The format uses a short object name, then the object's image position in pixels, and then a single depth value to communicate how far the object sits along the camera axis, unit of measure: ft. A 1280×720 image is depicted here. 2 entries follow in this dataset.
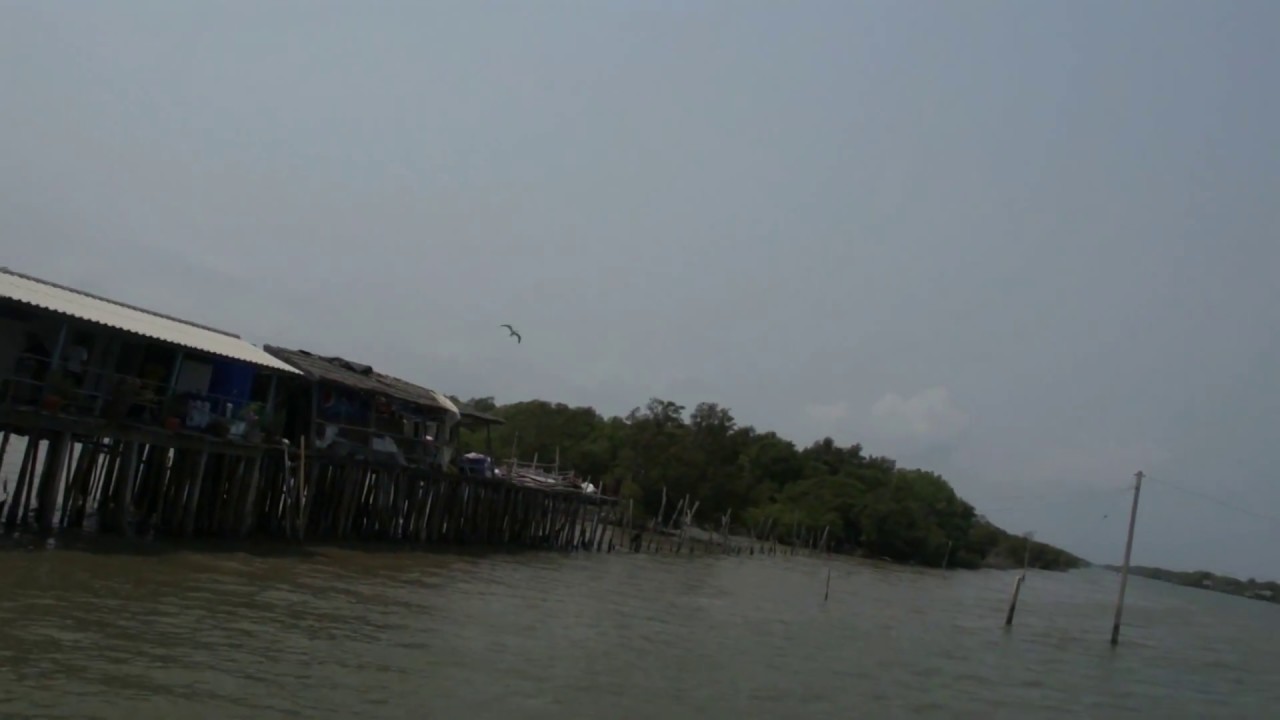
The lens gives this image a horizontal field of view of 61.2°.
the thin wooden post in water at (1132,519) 85.46
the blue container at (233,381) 72.74
